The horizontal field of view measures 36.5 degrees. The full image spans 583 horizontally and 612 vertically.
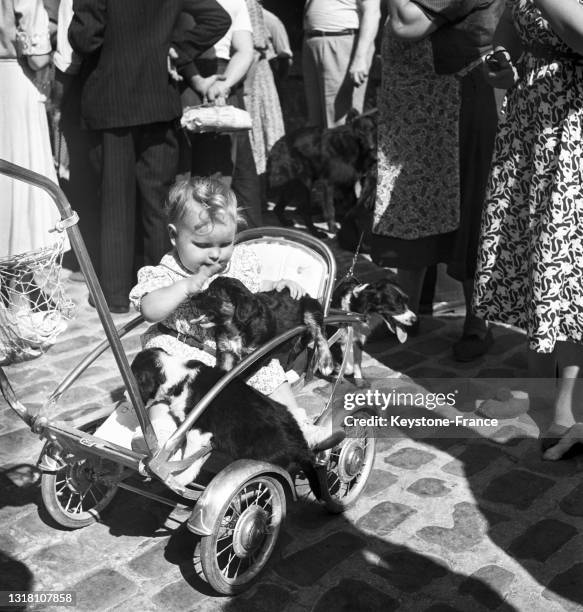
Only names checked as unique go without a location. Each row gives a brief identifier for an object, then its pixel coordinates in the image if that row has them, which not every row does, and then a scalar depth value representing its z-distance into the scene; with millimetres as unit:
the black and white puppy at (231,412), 2809
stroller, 2605
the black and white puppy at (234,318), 2969
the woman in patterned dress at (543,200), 3359
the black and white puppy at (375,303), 4141
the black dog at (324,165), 7156
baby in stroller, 3062
